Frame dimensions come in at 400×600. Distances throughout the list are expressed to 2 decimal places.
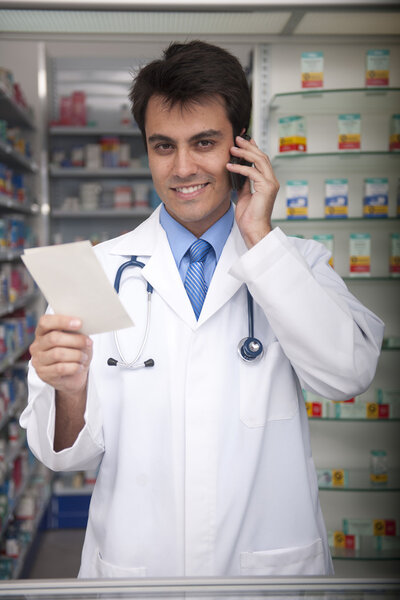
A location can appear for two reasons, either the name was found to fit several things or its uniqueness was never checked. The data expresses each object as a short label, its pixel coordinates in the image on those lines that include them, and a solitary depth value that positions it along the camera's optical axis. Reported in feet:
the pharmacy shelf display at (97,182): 16.53
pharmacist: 4.20
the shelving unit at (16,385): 11.84
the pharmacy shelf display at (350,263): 9.00
